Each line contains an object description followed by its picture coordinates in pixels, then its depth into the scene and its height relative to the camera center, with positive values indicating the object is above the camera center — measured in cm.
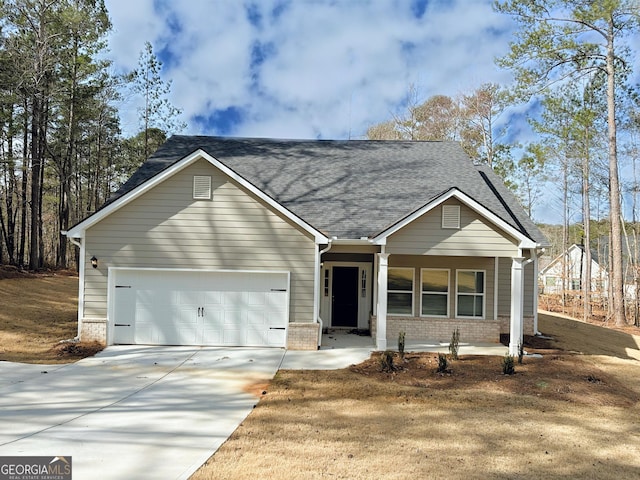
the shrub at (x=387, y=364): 905 -233
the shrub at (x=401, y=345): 1000 -211
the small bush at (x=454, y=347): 999 -212
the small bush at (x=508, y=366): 880 -225
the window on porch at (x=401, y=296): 1261 -114
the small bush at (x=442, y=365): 888 -227
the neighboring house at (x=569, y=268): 3522 -99
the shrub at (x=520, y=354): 969 -220
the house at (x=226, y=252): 1063 +10
